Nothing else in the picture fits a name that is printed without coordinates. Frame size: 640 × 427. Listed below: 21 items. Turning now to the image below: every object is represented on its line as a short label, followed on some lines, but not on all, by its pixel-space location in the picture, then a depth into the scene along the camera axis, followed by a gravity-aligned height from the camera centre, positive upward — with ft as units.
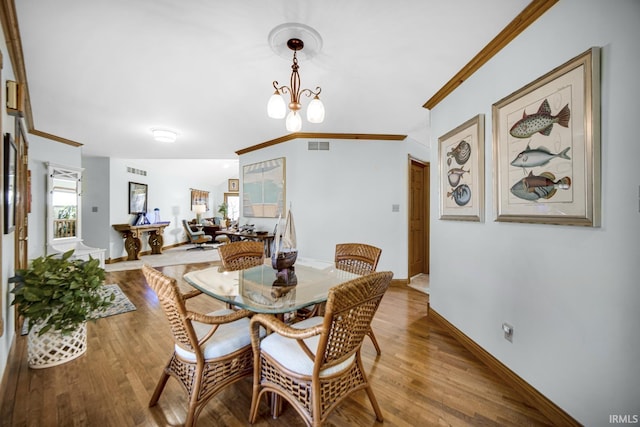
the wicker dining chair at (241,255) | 8.05 -1.38
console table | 20.12 -1.90
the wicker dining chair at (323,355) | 3.92 -2.44
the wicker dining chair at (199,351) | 4.36 -2.56
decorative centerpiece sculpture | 6.39 -0.97
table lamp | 29.55 +0.23
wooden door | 14.78 -0.29
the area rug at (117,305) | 9.85 -3.89
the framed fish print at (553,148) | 4.25 +1.27
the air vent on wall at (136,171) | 21.62 +3.53
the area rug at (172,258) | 18.45 -3.84
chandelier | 5.85 +2.40
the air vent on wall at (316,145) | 13.74 +3.59
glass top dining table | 4.81 -1.66
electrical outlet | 5.91 -2.71
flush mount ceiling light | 12.74 +3.83
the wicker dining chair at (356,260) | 7.42 -1.42
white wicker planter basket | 6.51 -3.52
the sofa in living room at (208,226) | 28.40 -1.56
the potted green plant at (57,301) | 5.98 -2.16
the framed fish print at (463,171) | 6.93 +1.27
